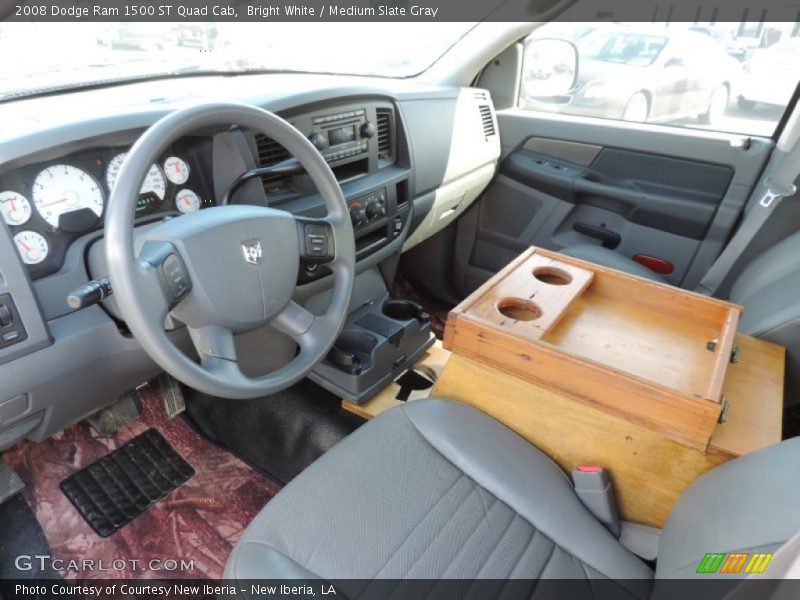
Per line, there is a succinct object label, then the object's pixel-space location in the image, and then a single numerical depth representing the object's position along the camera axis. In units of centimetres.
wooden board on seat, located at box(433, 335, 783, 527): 105
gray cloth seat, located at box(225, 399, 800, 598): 92
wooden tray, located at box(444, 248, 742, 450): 104
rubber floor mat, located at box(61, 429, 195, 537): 150
